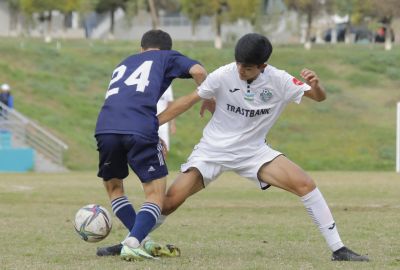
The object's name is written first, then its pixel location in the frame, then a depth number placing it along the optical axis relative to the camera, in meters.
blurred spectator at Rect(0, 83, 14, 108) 32.94
